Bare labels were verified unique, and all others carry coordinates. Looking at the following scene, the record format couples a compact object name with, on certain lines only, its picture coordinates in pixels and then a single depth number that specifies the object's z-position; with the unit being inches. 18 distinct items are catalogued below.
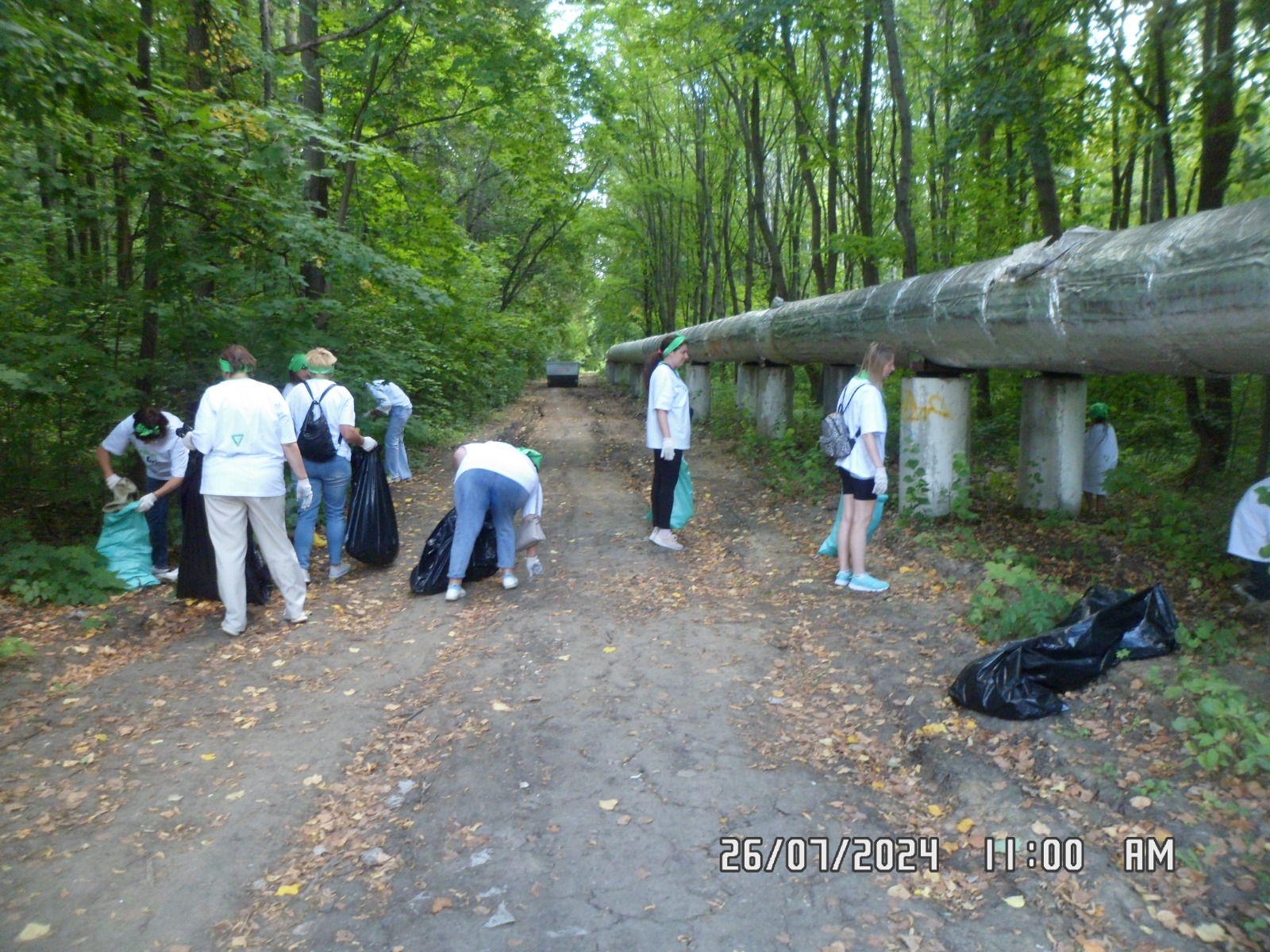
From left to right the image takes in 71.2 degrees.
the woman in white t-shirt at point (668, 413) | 318.0
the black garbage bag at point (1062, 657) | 172.7
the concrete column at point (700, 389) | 748.6
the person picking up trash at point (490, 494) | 262.1
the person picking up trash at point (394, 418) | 473.4
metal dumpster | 1723.7
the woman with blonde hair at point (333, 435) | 287.0
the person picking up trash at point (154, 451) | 279.3
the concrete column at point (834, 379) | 484.1
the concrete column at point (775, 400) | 560.7
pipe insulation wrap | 186.7
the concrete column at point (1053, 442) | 305.1
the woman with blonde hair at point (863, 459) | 257.4
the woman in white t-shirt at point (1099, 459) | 348.5
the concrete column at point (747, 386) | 636.1
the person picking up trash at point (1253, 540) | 220.7
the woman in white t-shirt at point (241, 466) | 233.3
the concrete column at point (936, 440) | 319.3
